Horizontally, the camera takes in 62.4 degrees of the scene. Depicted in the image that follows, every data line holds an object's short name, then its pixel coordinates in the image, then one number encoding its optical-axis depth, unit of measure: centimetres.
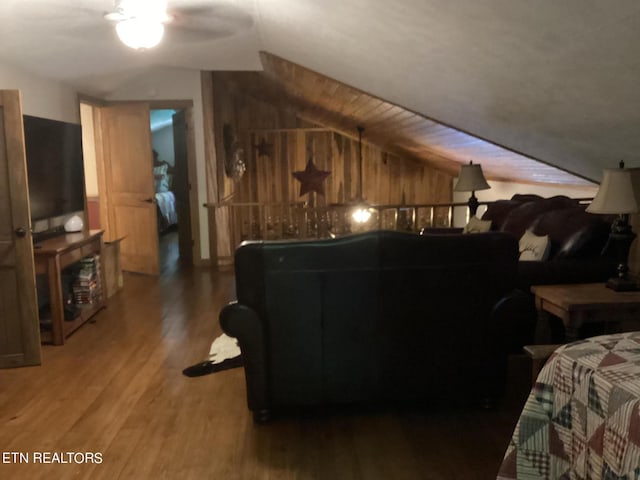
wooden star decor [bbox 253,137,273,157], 857
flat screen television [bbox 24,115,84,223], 415
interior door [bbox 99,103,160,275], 605
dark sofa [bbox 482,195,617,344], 312
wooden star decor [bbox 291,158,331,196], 838
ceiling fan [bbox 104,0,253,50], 340
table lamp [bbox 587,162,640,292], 270
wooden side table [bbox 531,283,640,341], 266
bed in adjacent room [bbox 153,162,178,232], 970
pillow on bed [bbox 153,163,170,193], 1083
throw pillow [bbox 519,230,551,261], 343
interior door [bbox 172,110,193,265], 713
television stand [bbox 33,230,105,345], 377
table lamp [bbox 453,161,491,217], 528
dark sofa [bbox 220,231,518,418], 244
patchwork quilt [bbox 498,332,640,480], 133
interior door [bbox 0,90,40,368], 318
